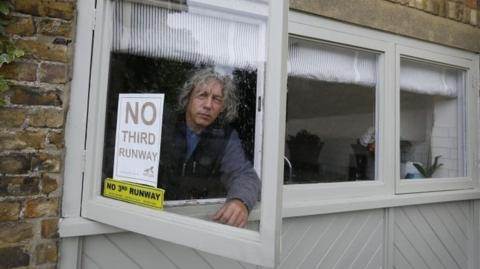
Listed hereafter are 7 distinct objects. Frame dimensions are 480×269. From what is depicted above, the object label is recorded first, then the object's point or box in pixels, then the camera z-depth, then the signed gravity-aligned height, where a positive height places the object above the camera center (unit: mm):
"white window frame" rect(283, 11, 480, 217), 2543 +165
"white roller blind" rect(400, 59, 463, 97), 3170 +735
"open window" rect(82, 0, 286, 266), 1548 +193
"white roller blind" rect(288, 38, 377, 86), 2639 +693
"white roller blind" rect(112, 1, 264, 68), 1865 +586
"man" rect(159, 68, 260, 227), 1678 +36
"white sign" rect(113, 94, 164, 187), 1687 +63
